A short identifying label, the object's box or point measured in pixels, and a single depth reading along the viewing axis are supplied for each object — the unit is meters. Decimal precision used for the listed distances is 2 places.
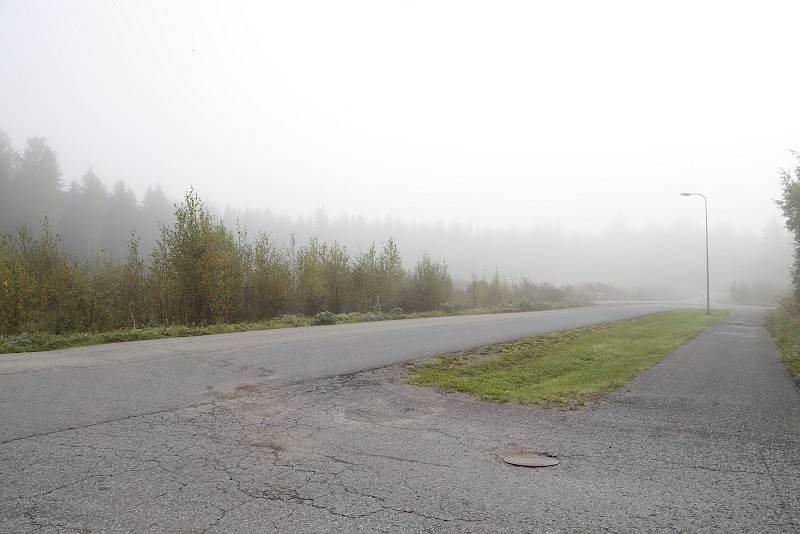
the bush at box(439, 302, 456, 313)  28.17
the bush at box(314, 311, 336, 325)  17.88
